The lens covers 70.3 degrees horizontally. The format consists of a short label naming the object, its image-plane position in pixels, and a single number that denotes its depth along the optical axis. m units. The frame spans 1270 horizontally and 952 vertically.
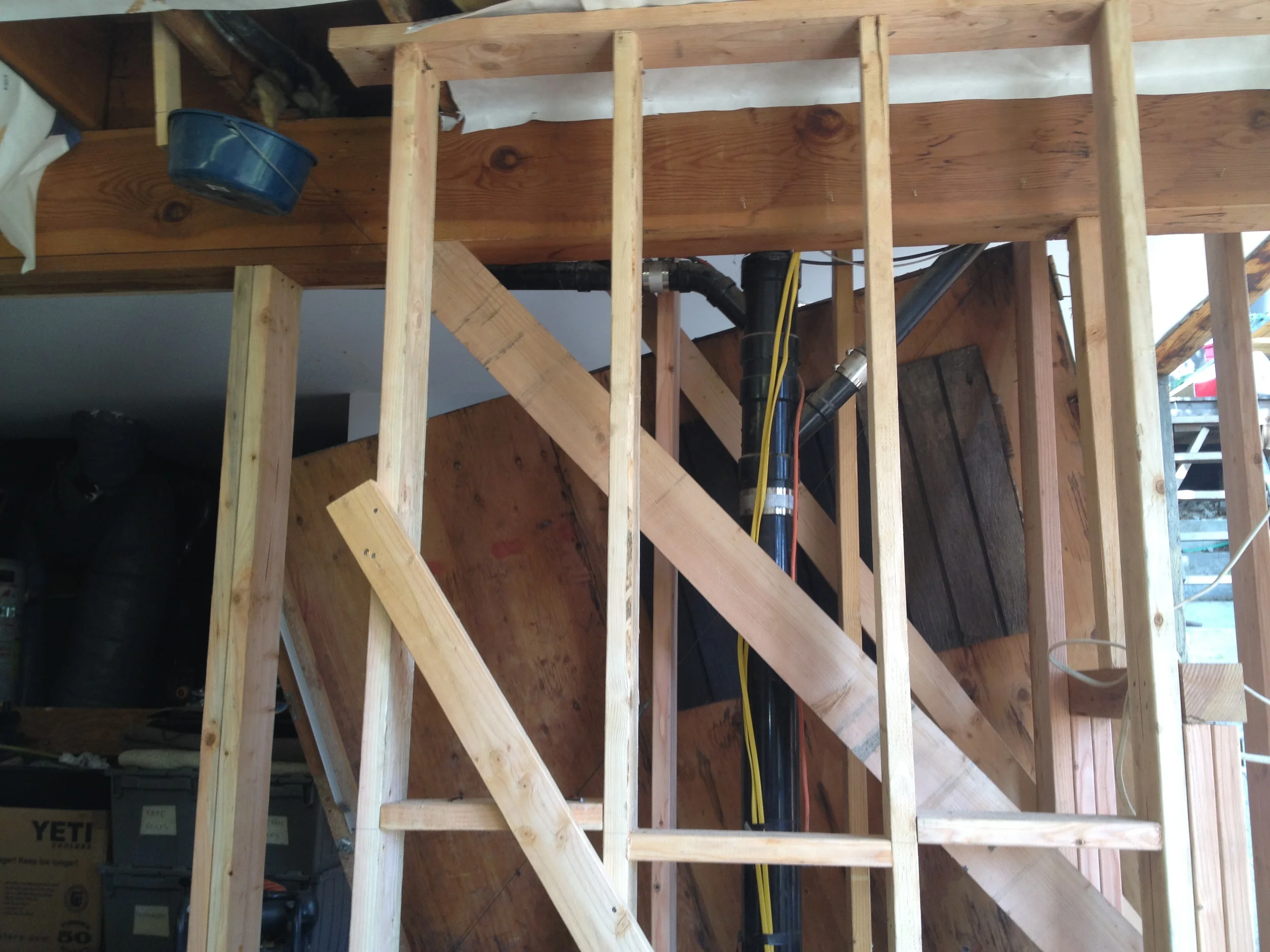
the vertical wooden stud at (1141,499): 1.21
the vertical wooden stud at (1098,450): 1.63
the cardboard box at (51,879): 3.26
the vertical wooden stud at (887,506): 1.22
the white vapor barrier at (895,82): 1.62
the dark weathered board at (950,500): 2.30
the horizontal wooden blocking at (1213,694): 1.25
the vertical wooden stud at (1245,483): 2.00
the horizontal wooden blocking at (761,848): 1.22
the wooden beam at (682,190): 1.69
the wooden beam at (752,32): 1.41
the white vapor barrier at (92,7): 1.49
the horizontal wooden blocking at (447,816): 1.32
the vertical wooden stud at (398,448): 1.32
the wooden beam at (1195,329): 2.43
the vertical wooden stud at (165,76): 1.68
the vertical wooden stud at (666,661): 2.04
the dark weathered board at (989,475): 2.29
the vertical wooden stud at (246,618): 1.69
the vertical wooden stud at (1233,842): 1.26
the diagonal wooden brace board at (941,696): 1.98
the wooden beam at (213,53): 1.61
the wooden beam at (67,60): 1.72
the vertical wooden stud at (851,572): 1.85
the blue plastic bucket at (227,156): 1.50
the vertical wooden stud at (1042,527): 1.78
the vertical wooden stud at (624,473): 1.28
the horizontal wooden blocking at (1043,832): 1.20
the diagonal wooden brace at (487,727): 1.25
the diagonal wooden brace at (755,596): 1.45
